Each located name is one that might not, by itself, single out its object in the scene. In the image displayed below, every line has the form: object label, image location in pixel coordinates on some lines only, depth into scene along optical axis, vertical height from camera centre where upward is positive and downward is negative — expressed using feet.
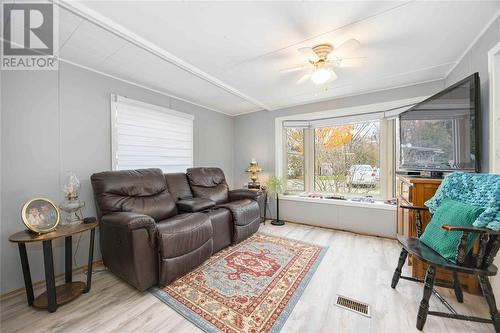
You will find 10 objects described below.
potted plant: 11.93 -1.34
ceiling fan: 5.63 +3.59
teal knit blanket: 4.09 -0.70
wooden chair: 3.99 -2.15
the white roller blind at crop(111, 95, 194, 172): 8.28 +1.52
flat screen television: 5.43 +1.10
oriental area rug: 4.67 -3.64
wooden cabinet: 5.64 -1.66
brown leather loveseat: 5.61 -1.92
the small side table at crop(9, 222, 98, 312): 4.86 -2.78
